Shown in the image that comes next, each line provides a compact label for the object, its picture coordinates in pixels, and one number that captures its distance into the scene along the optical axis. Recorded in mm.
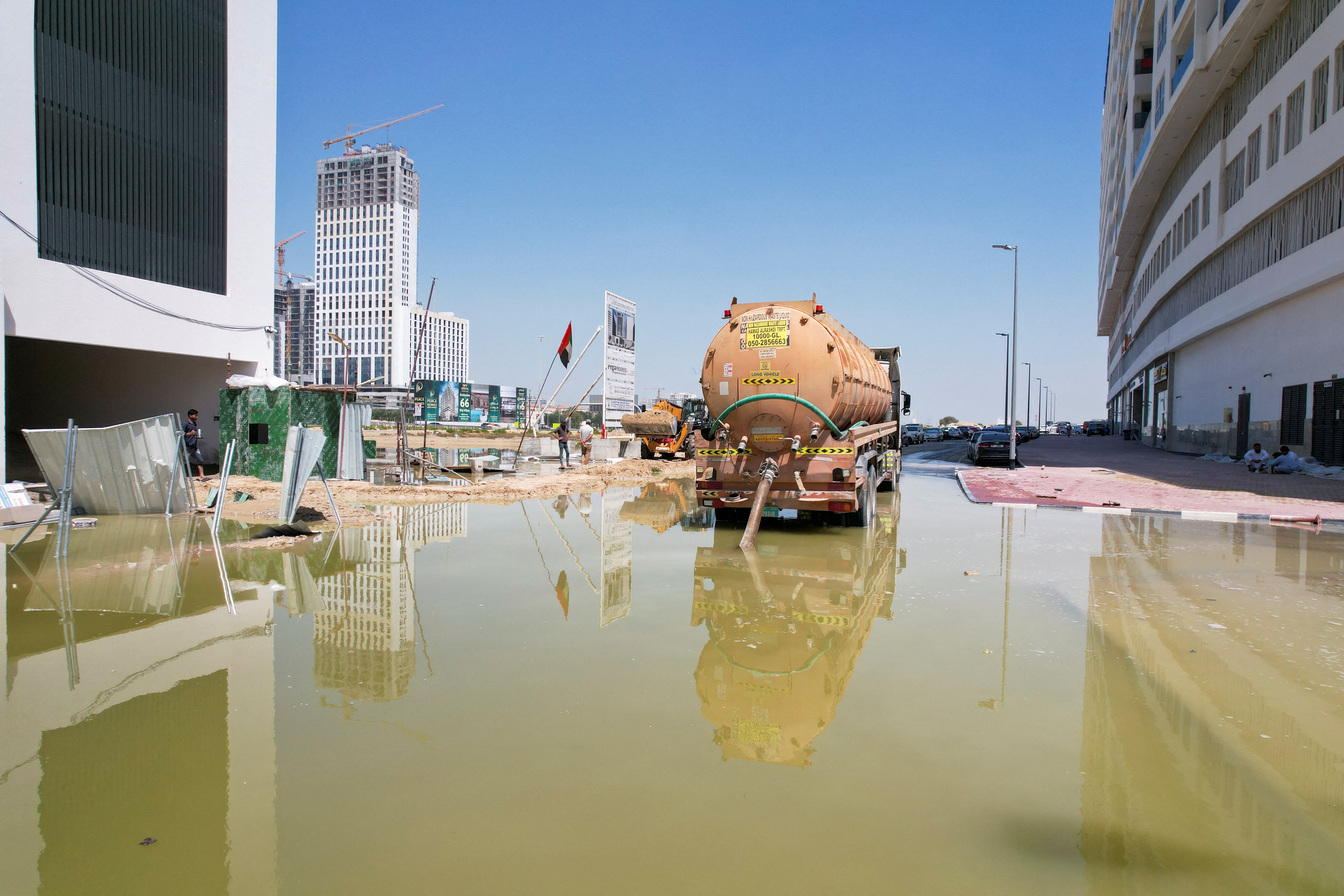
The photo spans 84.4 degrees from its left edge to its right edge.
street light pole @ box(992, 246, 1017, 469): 26859
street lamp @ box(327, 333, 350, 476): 18594
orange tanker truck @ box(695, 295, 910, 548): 11281
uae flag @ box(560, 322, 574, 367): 28422
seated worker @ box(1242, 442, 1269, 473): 23812
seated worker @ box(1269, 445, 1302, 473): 22875
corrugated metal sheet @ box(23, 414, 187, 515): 10883
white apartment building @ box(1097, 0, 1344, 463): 22531
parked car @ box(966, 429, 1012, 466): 29641
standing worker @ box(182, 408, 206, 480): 16578
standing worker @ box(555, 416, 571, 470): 24328
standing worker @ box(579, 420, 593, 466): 25578
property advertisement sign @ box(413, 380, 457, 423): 73750
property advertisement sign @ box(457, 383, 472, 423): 80312
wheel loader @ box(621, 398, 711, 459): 27516
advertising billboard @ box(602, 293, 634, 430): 27812
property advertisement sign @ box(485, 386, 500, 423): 81188
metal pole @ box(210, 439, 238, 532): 9617
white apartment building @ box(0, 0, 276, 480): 15781
